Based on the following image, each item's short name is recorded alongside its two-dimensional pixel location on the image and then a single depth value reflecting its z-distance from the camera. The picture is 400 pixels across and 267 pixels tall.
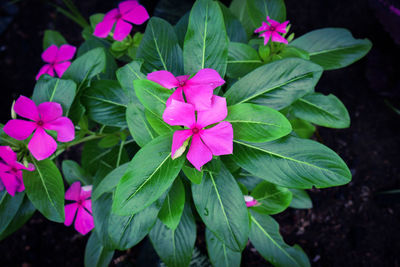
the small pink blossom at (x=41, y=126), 0.34
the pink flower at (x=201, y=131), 0.30
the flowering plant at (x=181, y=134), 0.32
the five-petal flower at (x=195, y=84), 0.30
